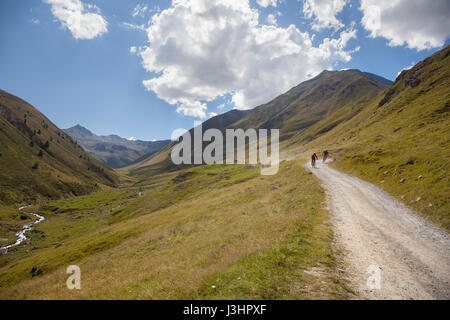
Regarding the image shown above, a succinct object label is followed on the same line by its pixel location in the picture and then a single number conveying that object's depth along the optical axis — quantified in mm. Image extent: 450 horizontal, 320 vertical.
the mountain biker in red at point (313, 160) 46872
